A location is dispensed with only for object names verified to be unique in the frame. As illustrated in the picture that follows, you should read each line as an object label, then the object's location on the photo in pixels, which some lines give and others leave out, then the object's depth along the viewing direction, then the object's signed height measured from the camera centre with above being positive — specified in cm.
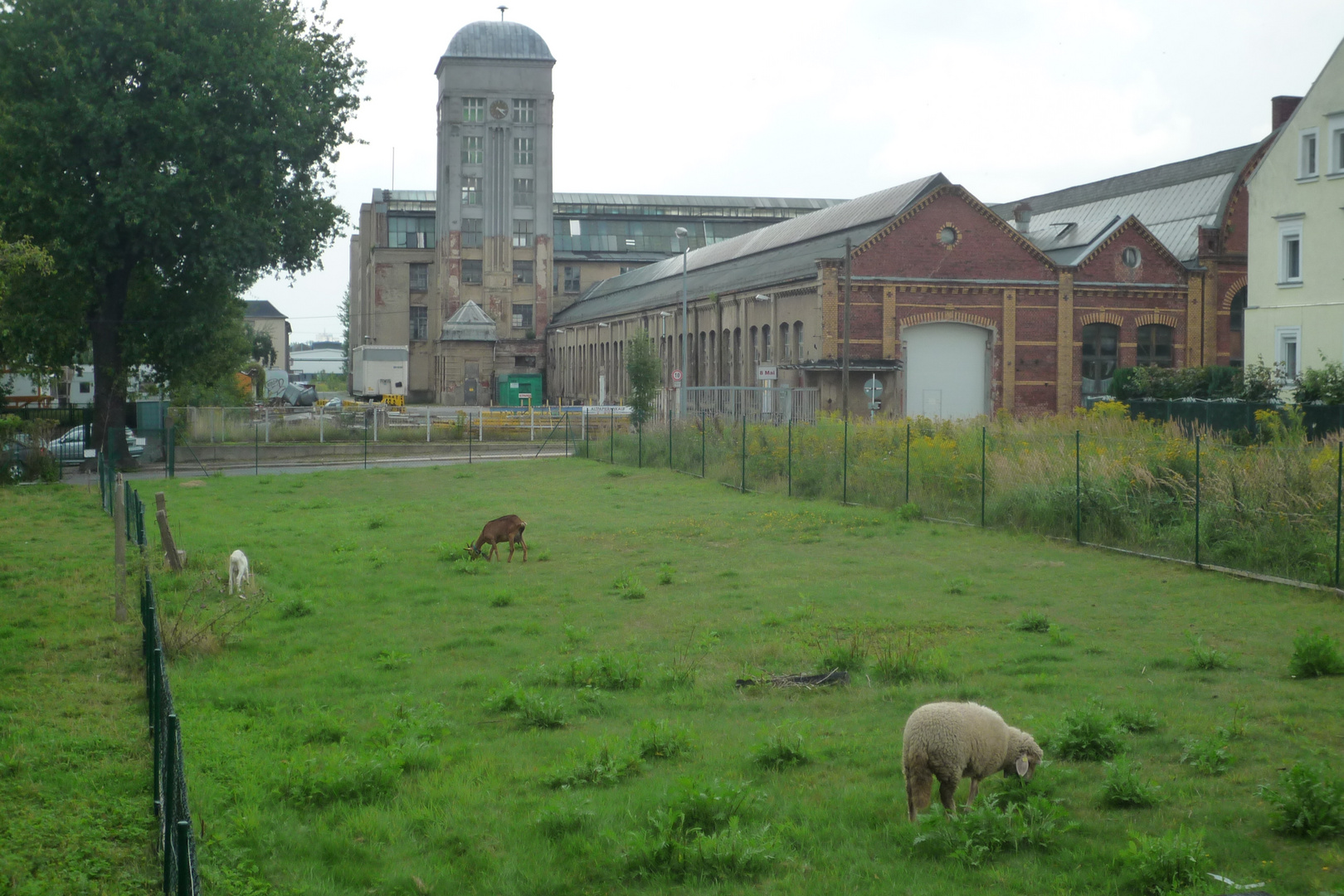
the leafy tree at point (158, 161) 3216 +718
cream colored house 3828 +609
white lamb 1484 -200
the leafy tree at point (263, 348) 13025 +706
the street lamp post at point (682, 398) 5010 +70
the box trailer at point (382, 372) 8000 +277
